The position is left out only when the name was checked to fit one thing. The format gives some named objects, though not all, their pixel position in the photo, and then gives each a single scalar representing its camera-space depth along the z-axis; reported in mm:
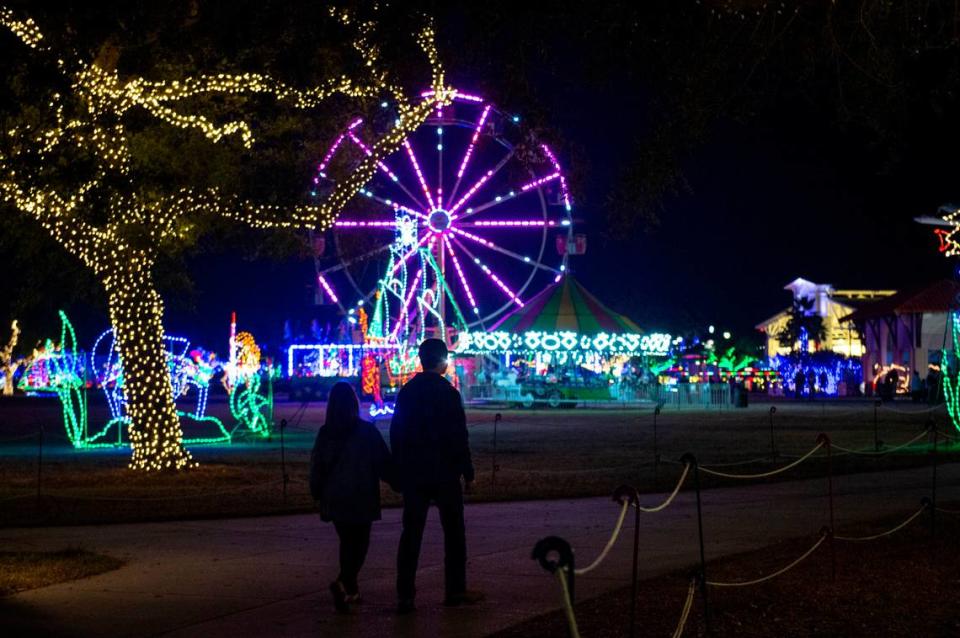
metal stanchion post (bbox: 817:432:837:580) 9547
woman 8555
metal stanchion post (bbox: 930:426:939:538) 11648
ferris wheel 38125
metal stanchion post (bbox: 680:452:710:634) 7480
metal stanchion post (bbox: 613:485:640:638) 6234
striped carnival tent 46625
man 8398
